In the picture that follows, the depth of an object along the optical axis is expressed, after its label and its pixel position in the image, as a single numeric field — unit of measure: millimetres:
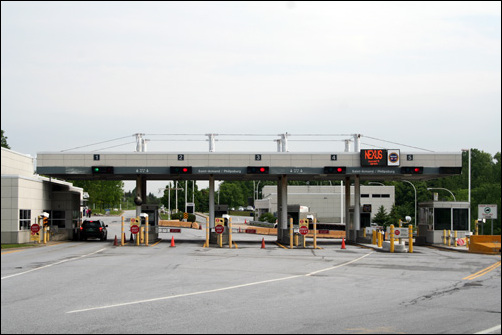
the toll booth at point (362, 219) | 45991
